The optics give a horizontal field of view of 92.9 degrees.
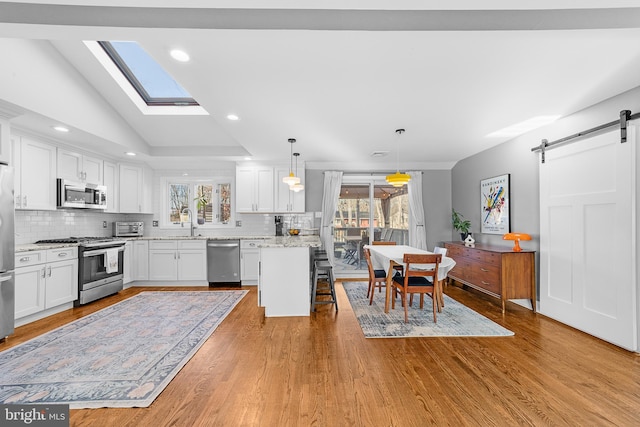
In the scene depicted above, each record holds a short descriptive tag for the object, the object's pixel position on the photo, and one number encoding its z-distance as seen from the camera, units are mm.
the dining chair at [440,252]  4023
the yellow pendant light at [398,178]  3996
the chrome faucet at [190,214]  6195
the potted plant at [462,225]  5328
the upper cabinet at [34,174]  3736
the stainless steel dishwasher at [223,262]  5562
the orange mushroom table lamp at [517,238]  3920
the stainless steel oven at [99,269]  4266
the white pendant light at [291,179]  4480
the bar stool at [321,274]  4027
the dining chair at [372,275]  4297
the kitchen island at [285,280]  3875
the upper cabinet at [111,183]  5230
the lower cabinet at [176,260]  5586
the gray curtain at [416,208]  6223
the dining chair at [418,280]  3537
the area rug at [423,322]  3225
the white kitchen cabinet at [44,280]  3457
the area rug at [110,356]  2133
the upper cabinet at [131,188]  5539
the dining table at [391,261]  3793
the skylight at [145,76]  3982
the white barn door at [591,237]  2824
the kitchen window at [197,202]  6238
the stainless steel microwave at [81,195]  4285
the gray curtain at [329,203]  6176
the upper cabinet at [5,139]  3094
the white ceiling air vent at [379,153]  5254
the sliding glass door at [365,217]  6473
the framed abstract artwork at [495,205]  4535
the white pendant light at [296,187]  5035
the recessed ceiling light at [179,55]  2266
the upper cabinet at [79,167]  4375
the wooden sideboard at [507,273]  3904
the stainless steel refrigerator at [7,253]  3064
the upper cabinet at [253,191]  5914
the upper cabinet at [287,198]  5934
